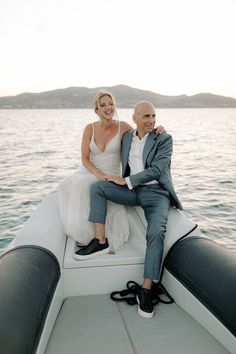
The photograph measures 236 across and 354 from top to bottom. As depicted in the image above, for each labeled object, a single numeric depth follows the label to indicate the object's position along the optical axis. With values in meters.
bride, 2.90
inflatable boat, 1.90
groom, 2.70
